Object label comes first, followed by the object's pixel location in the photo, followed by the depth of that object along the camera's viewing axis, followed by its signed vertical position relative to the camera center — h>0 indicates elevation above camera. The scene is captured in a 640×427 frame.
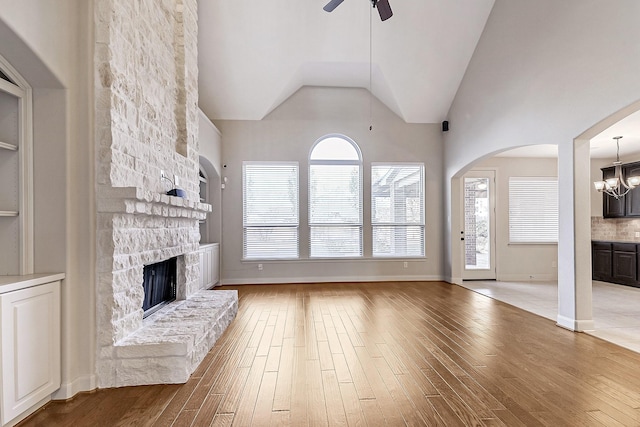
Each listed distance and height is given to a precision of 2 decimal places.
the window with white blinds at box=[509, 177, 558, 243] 8.03 +0.06
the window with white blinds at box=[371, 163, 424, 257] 7.70 +0.11
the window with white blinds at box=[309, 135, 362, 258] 7.55 +0.35
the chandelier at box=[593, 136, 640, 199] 6.78 +0.55
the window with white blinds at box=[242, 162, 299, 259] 7.43 +0.11
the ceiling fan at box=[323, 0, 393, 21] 4.25 +2.43
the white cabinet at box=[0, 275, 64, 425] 2.17 -0.80
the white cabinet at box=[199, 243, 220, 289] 5.98 -0.86
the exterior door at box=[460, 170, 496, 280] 7.93 -0.25
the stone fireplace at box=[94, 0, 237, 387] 2.80 +0.16
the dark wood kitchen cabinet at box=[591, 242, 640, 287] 7.00 -1.01
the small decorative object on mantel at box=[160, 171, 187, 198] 3.89 +0.28
